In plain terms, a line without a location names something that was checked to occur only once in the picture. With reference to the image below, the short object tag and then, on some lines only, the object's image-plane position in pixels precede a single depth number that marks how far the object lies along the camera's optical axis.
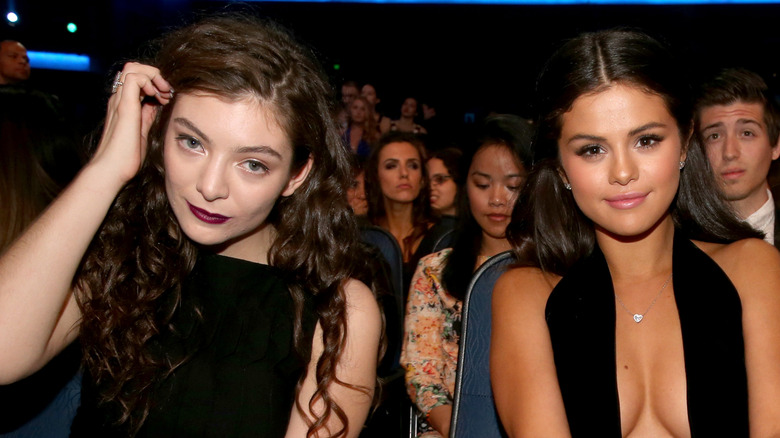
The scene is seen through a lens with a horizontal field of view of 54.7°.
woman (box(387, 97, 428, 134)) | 6.34
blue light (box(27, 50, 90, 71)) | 7.33
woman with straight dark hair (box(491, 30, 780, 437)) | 1.68
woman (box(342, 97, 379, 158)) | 5.72
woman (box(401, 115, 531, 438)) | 2.75
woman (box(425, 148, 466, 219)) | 4.71
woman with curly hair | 1.59
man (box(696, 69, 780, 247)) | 2.69
